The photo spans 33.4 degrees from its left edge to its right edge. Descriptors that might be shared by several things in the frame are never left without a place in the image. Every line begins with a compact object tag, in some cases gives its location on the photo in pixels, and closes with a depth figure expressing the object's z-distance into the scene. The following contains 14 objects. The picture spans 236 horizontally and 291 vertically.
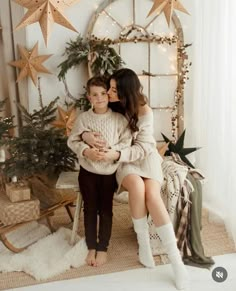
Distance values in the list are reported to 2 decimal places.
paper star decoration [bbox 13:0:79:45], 1.92
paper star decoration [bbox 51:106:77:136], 3.00
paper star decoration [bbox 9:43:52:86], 3.01
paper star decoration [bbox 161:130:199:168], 2.98
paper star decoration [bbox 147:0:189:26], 2.16
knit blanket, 2.34
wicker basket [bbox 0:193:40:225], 2.29
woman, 2.12
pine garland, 2.98
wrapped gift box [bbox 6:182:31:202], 2.33
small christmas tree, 2.58
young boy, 2.29
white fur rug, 2.19
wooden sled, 2.31
